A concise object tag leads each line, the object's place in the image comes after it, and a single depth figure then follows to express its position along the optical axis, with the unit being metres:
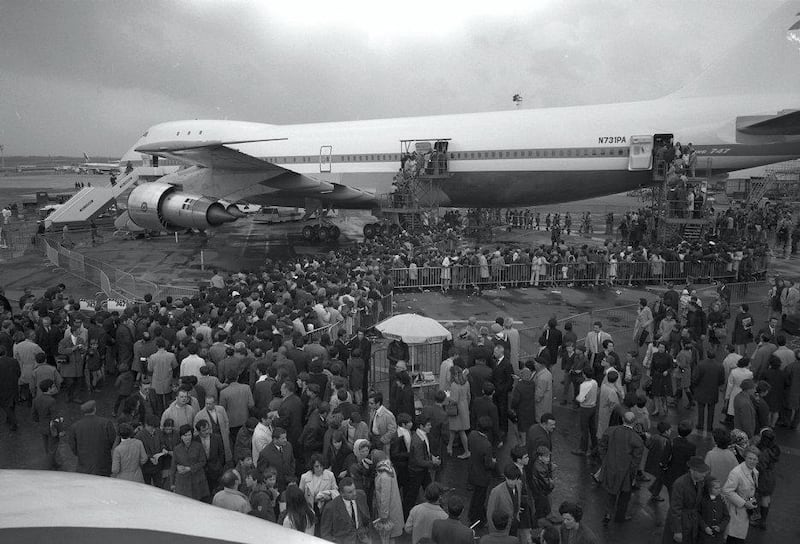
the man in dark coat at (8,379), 8.36
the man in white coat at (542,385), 7.68
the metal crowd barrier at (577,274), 17.41
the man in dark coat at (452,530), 4.40
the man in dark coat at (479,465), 6.11
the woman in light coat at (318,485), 5.16
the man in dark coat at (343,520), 4.82
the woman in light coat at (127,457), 5.81
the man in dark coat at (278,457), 5.75
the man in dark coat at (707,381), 8.16
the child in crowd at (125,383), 8.49
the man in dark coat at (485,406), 7.12
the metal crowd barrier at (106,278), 15.63
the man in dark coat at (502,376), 8.26
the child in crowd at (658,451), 6.38
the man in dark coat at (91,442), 6.19
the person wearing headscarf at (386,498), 5.34
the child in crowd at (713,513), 5.37
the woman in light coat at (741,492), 5.47
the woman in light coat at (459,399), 7.61
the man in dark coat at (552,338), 10.13
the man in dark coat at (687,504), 5.40
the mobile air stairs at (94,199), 29.08
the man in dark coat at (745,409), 7.02
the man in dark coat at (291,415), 6.68
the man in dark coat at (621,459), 6.18
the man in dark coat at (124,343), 9.67
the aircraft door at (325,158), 25.25
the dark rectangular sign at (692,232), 21.47
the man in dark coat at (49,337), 9.91
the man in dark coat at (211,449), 6.00
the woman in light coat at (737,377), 7.84
